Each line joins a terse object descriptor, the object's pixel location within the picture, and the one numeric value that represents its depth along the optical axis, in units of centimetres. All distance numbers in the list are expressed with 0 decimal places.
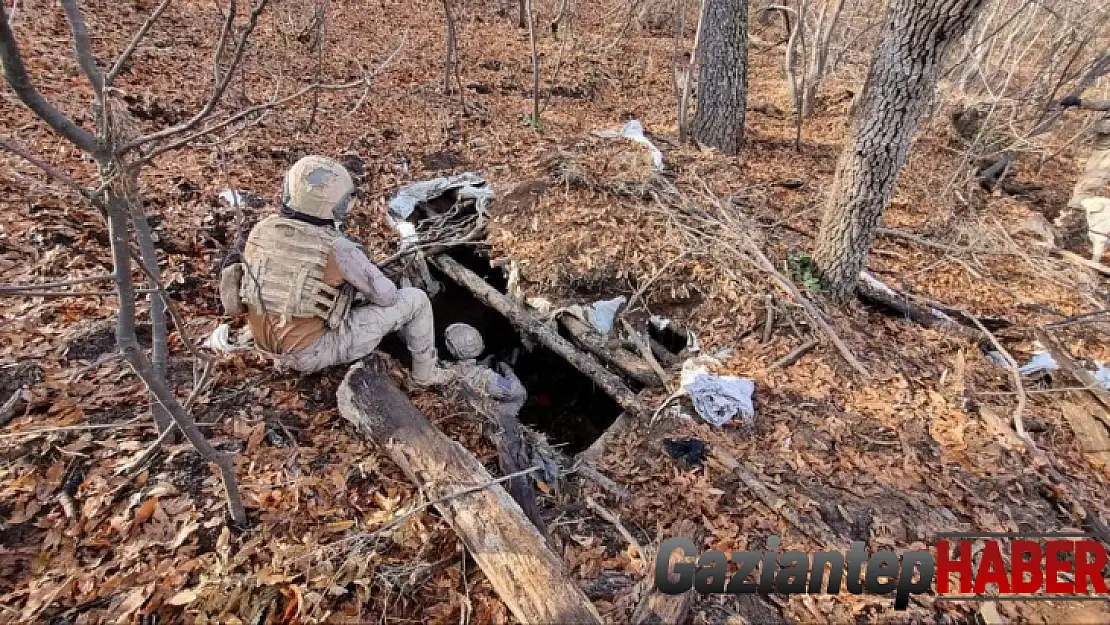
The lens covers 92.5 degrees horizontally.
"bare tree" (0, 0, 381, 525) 149
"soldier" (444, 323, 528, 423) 333
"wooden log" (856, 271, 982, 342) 432
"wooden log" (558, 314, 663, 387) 394
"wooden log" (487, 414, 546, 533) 271
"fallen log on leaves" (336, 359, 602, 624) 216
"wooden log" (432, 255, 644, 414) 382
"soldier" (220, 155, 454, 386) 273
